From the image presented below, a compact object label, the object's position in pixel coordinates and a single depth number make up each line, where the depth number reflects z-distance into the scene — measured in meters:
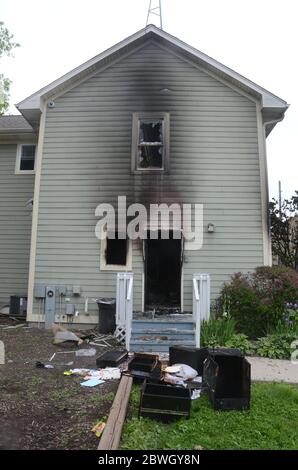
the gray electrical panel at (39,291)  9.90
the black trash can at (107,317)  9.27
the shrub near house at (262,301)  8.27
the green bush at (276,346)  7.47
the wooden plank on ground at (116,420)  3.56
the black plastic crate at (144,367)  5.45
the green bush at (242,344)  7.59
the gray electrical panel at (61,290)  9.91
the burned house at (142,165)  9.83
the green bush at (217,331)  7.93
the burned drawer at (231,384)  4.59
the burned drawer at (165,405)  4.33
